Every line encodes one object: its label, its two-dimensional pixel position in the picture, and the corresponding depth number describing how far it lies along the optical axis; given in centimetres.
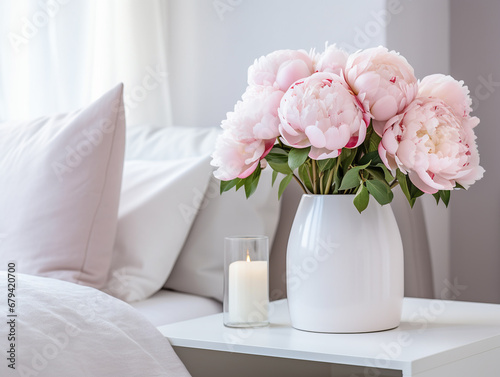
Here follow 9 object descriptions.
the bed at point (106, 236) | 180
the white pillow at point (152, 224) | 234
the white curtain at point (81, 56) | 302
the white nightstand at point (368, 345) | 175
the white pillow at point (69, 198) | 218
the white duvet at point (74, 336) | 174
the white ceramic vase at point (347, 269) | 188
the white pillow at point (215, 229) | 243
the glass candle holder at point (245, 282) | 197
